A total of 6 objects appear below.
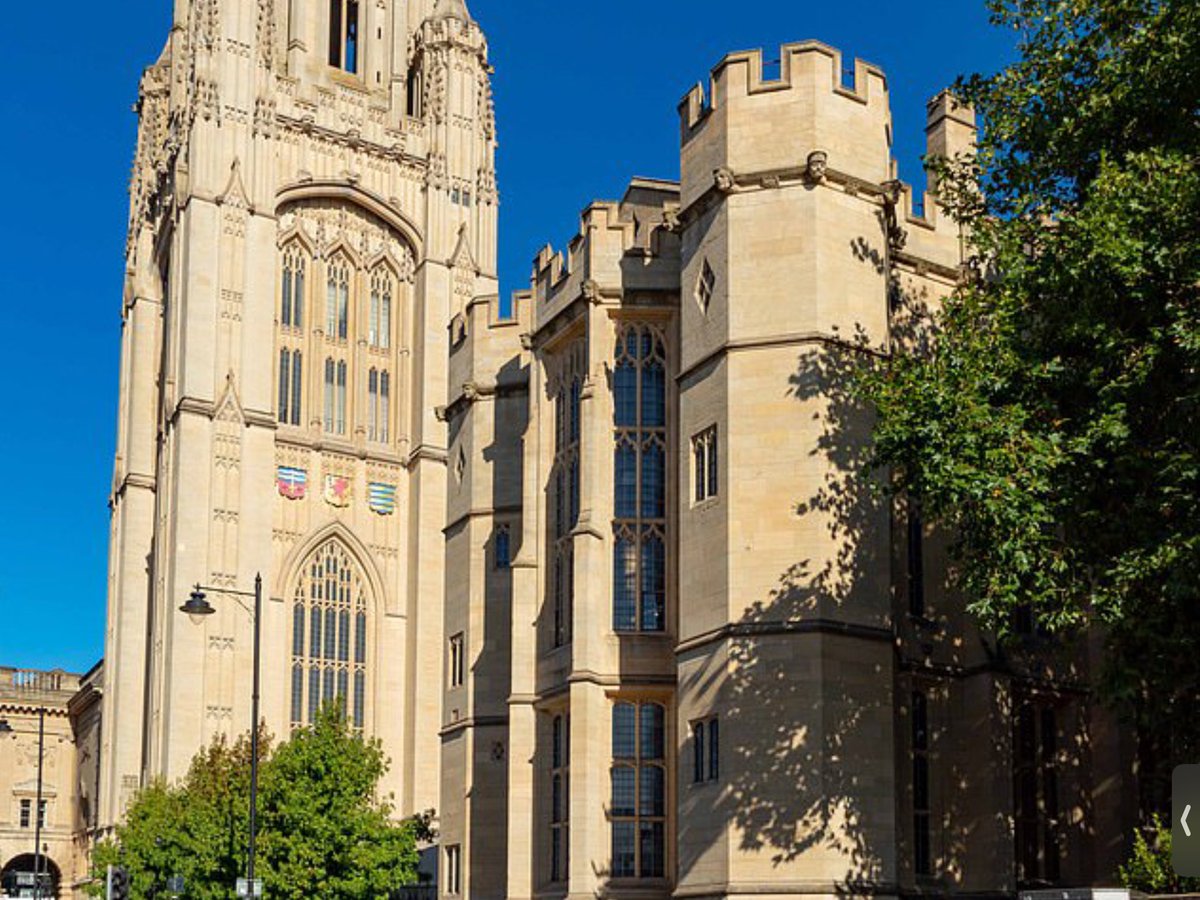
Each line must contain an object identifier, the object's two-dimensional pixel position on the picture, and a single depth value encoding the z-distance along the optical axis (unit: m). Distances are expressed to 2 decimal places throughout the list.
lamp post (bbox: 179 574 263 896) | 30.03
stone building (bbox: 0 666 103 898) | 88.88
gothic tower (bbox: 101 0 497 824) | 63.84
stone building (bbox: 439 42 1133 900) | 24.42
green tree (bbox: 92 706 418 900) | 36.34
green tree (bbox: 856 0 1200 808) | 20.06
